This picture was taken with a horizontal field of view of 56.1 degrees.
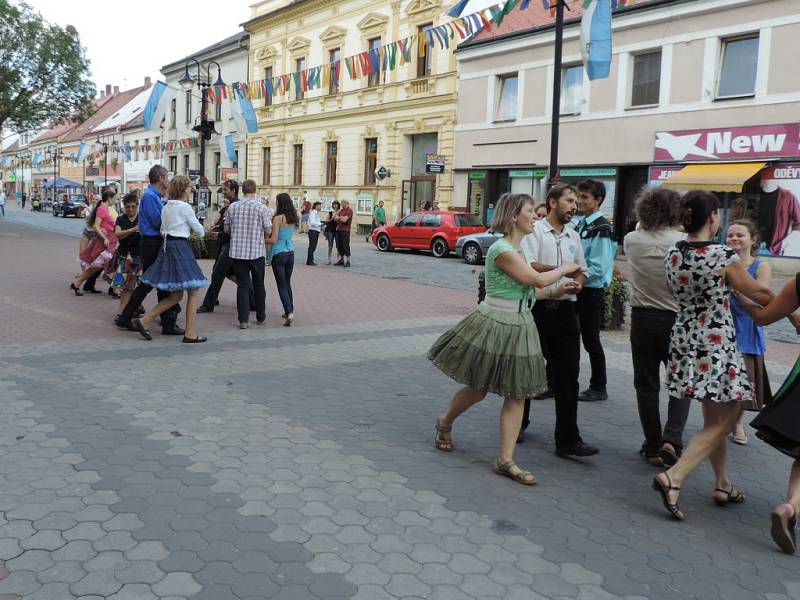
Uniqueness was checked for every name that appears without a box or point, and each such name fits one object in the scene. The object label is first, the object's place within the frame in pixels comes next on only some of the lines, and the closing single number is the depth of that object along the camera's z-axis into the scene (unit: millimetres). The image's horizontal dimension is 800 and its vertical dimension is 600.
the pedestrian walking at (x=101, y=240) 10859
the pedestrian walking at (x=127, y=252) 9031
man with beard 4609
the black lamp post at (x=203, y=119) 20750
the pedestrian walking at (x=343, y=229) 18672
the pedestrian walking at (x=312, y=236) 18969
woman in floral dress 3787
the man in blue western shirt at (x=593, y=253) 5715
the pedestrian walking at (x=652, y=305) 4531
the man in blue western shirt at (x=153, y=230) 8008
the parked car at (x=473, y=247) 20750
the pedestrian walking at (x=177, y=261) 7699
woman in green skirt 4191
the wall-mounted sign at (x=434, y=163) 28156
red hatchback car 23172
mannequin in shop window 19109
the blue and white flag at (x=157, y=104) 21250
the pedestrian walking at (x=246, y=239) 8773
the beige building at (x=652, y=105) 19375
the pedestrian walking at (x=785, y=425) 3420
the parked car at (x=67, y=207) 49656
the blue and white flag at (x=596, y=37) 11617
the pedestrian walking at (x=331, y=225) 19469
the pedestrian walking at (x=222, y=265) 9602
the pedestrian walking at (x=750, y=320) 4523
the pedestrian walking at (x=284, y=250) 9219
